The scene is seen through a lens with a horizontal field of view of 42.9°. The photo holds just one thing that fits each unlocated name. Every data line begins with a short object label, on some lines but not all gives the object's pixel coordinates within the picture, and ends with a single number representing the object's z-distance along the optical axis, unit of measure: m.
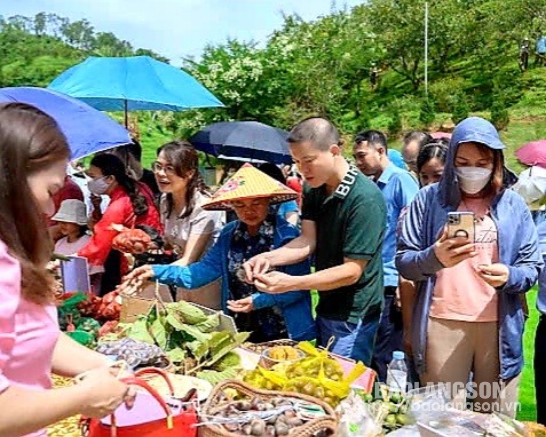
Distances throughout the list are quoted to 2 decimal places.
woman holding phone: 2.41
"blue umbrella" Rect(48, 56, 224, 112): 5.01
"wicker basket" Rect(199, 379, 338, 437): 1.64
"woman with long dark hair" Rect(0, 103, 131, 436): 1.15
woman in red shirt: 3.60
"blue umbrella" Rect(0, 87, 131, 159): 3.60
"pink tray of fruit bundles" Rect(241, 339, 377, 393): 2.16
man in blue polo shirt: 3.63
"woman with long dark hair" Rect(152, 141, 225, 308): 3.48
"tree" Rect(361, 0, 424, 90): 24.58
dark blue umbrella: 5.70
